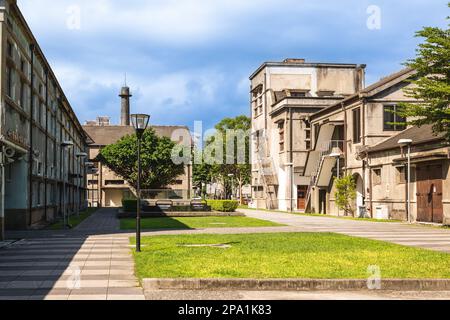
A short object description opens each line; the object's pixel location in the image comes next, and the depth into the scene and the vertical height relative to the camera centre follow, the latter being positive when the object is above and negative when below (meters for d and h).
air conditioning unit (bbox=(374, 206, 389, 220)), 35.38 -1.80
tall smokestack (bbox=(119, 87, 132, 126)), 99.69 +13.15
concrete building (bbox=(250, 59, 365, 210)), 53.75 +6.36
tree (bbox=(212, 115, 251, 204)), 82.59 +4.17
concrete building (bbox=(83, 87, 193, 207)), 84.00 +1.46
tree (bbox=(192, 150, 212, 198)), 93.31 +1.40
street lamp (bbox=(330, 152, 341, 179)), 42.84 +1.81
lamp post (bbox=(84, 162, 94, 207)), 54.86 +1.56
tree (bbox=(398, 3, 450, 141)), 24.33 +4.23
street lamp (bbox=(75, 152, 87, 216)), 51.24 -0.70
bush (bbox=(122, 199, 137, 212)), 43.07 -1.58
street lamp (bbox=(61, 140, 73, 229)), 30.64 +2.05
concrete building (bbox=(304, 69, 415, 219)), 38.88 +3.28
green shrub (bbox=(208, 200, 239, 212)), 44.00 -1.66
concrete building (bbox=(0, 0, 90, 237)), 22.45 +2.54
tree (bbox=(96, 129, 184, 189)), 71.69 +2.76
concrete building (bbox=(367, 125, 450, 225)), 29.28 +0.19
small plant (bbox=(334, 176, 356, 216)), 40.41 -0.69
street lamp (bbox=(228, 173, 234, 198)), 78.10 +0.42
